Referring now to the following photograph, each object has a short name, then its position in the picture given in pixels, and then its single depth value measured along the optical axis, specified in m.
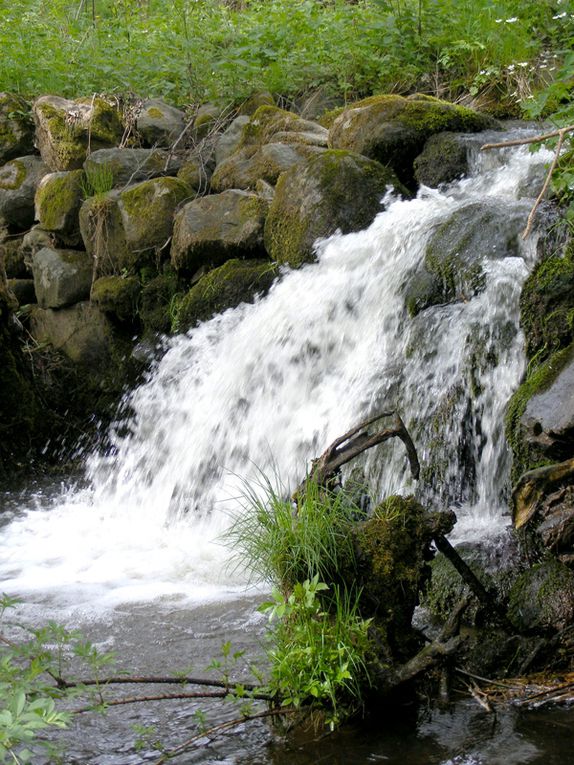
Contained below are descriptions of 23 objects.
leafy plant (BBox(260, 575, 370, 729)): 2.97
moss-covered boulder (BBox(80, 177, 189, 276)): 8.24
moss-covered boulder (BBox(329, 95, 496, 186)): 7.73
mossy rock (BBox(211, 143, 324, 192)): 8.09
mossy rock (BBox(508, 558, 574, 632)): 3.47
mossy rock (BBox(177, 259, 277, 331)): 7.43
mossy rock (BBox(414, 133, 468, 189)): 7.48
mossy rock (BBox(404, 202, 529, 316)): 5.68
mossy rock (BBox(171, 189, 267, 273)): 7.64
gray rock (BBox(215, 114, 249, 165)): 9.05
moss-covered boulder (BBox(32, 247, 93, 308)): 8.42
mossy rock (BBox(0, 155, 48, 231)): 9.50
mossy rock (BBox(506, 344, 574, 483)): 3.87
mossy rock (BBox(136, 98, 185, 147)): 9.54
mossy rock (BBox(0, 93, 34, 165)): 10.01
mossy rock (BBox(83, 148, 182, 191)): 8.77
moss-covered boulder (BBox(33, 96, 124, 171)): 9.25
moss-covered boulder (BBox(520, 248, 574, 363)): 4.54
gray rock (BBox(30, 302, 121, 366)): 8.23
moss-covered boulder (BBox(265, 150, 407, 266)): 7.15
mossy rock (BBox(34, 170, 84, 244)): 8.78
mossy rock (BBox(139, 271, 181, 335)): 8.02
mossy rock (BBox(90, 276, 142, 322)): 8.13
